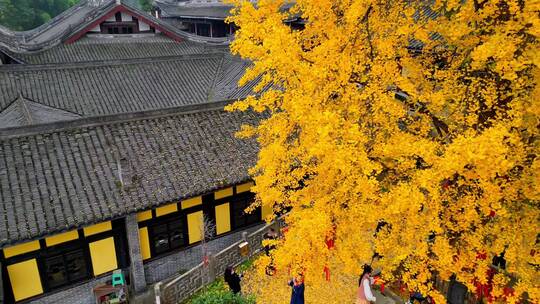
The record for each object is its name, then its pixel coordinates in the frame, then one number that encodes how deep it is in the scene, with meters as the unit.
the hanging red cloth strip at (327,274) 13.51
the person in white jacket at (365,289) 11.29
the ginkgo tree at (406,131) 7.28
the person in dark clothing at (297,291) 10.87
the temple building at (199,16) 52.12
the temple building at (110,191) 11.45
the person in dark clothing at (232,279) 12.62
